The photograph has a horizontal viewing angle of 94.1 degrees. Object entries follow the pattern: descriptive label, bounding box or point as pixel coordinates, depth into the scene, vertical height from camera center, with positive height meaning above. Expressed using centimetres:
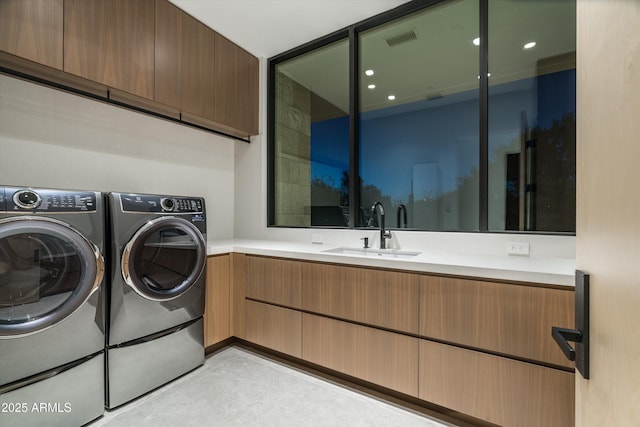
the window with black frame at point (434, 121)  216 +87
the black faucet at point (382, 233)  238 -17
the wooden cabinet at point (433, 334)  138 -70
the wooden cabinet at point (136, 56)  164 +104
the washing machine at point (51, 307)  135 -47
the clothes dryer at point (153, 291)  174 -51
